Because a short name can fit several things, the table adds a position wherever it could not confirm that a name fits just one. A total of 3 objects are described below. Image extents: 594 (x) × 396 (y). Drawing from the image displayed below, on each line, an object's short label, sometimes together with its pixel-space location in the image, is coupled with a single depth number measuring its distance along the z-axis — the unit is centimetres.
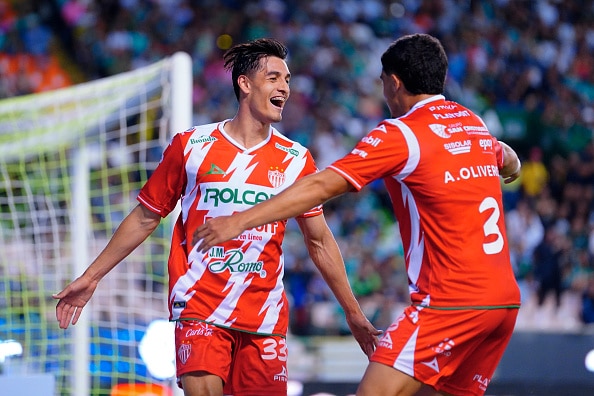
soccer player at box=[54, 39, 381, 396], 969
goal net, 1482
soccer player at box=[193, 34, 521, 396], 797
